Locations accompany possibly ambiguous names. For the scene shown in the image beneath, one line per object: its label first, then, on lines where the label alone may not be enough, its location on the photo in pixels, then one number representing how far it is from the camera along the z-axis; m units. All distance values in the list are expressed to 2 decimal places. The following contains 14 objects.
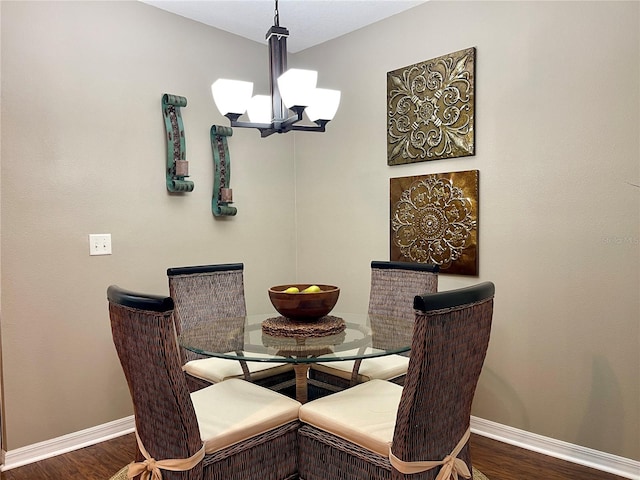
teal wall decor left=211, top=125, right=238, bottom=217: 3.36
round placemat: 2.04
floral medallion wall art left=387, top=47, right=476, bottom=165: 2.84
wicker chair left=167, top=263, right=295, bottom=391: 2.36
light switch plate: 2.79
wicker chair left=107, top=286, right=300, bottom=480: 1.49
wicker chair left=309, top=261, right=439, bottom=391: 2.28
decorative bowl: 2.10
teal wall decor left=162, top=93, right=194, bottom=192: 3.08
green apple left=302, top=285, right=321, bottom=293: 2.19
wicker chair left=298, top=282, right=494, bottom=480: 1.42
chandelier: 1.93
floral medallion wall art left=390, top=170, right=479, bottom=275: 2.85
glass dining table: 1.77
